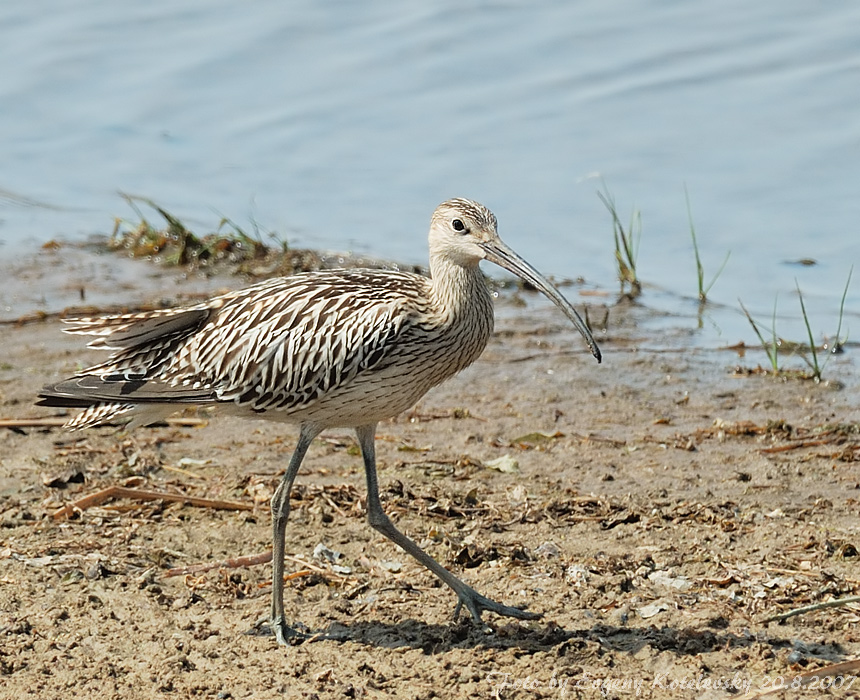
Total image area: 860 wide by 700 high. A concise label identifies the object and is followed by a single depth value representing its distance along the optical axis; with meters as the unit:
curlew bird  11.09
